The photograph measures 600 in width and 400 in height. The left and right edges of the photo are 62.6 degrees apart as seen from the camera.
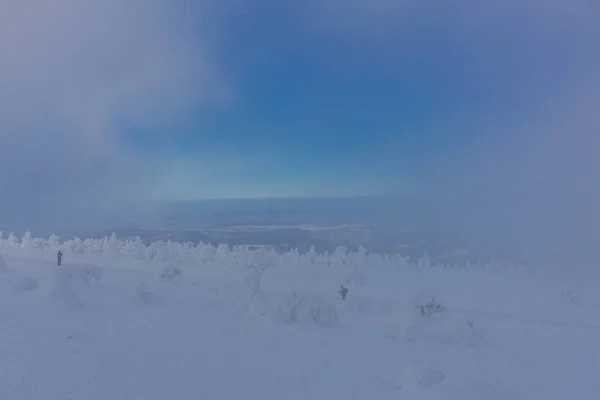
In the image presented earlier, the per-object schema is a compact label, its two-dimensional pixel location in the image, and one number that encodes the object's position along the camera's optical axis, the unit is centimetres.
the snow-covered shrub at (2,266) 1477
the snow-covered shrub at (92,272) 1337
